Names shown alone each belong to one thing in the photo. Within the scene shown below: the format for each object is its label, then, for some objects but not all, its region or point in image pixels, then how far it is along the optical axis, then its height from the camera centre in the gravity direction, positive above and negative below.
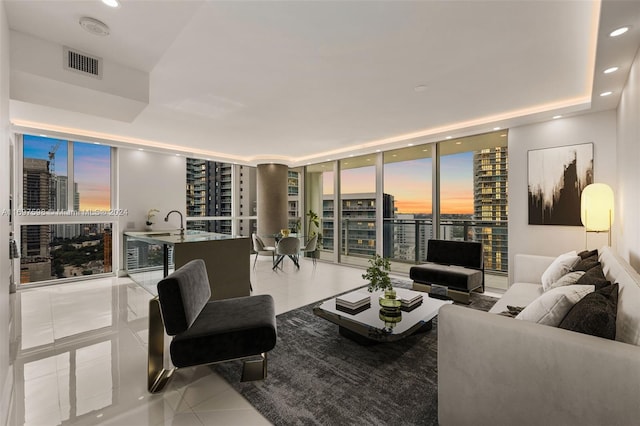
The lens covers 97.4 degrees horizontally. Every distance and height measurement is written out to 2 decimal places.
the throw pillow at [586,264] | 2.42 -0.47
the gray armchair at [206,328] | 1.88 -0.82
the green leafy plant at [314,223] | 7.57 -0.29
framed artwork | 3.74 +0.41
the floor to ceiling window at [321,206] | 7.32 +0.17
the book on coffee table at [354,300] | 2.86 -0.92
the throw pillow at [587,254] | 2.78 -0.43
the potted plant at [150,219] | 5.97 -0.14
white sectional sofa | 1.15 -0.74
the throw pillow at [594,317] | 1.29 -0.51
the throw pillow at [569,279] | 2.20 -0.54
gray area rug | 1.79 -1.28
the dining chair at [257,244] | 6.55 -0.74
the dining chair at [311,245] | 6.65 -0.78
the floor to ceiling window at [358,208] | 6.46 +0.10
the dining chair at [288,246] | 6.07 -0.74
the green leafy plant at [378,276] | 2.75 -0.63
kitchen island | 3.69 -0.62
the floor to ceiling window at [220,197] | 6.99 +0.43
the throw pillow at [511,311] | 2.14 -0.79
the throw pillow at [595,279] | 1.79 -0.46
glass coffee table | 2.36 -1.00
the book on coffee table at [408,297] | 2.93 -0.93
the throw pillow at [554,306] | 1.51 -0.52
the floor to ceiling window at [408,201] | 5.59 +0.22
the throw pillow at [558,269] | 2.69 -0.56
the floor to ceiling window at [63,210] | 4.96 +0.06
